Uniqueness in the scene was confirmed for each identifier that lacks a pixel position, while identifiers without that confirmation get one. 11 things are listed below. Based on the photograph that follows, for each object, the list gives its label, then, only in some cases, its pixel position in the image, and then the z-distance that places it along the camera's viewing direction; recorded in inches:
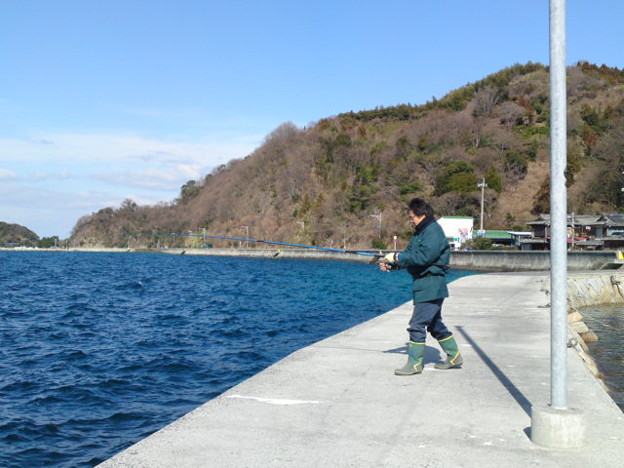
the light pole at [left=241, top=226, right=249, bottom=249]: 4511.6
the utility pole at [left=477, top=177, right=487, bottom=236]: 2756.9
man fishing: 248.1
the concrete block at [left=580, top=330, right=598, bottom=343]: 497.0
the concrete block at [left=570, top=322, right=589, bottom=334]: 499.2
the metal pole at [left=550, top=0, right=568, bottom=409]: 167.6
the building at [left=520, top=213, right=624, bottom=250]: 2342.5
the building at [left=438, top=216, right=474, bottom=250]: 2807.6
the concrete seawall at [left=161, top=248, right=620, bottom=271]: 1840.6
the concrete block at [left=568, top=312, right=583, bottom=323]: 505.0
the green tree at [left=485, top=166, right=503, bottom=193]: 3446.9
